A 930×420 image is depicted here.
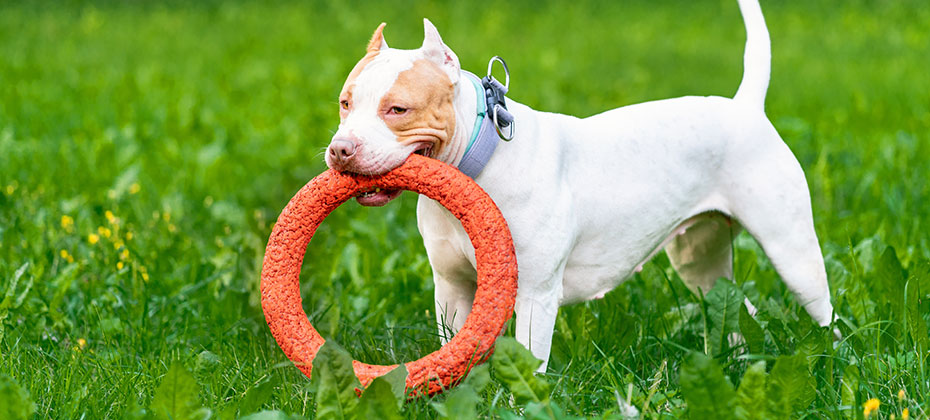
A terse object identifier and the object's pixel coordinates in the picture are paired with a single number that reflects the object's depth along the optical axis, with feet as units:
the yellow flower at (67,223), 15.43
